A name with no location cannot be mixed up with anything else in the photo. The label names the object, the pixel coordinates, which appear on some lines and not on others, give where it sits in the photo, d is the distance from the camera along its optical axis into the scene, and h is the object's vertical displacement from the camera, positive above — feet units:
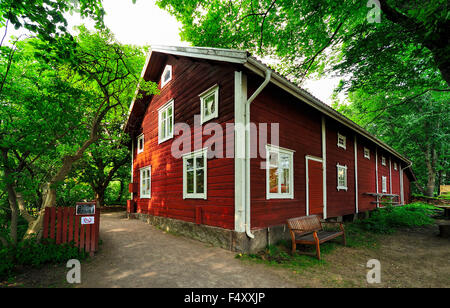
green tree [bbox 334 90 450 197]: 74.02 +18.06
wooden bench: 19.25 -5.69
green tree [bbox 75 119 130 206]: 51.78 +3.27
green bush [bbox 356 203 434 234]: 31.65 -7.30
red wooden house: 20.25 +2.74
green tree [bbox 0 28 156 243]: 16.35 +4.31
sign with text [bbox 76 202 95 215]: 18.31 -2.94
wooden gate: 17.46 -4.54
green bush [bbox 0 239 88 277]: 14.60 -5.98
